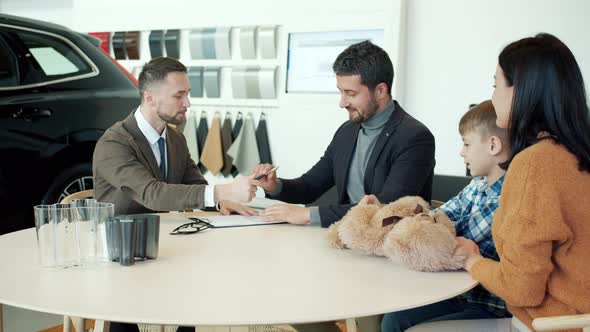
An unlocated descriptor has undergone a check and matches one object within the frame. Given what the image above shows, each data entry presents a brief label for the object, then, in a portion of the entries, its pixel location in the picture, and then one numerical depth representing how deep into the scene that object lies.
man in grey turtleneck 2.71
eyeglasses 2.31
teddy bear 1.80
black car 3.82
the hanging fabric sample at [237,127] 5.79
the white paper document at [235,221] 2.47
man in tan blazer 2.57
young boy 2.10
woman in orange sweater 1.60
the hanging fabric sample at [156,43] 6.10
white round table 1.47
